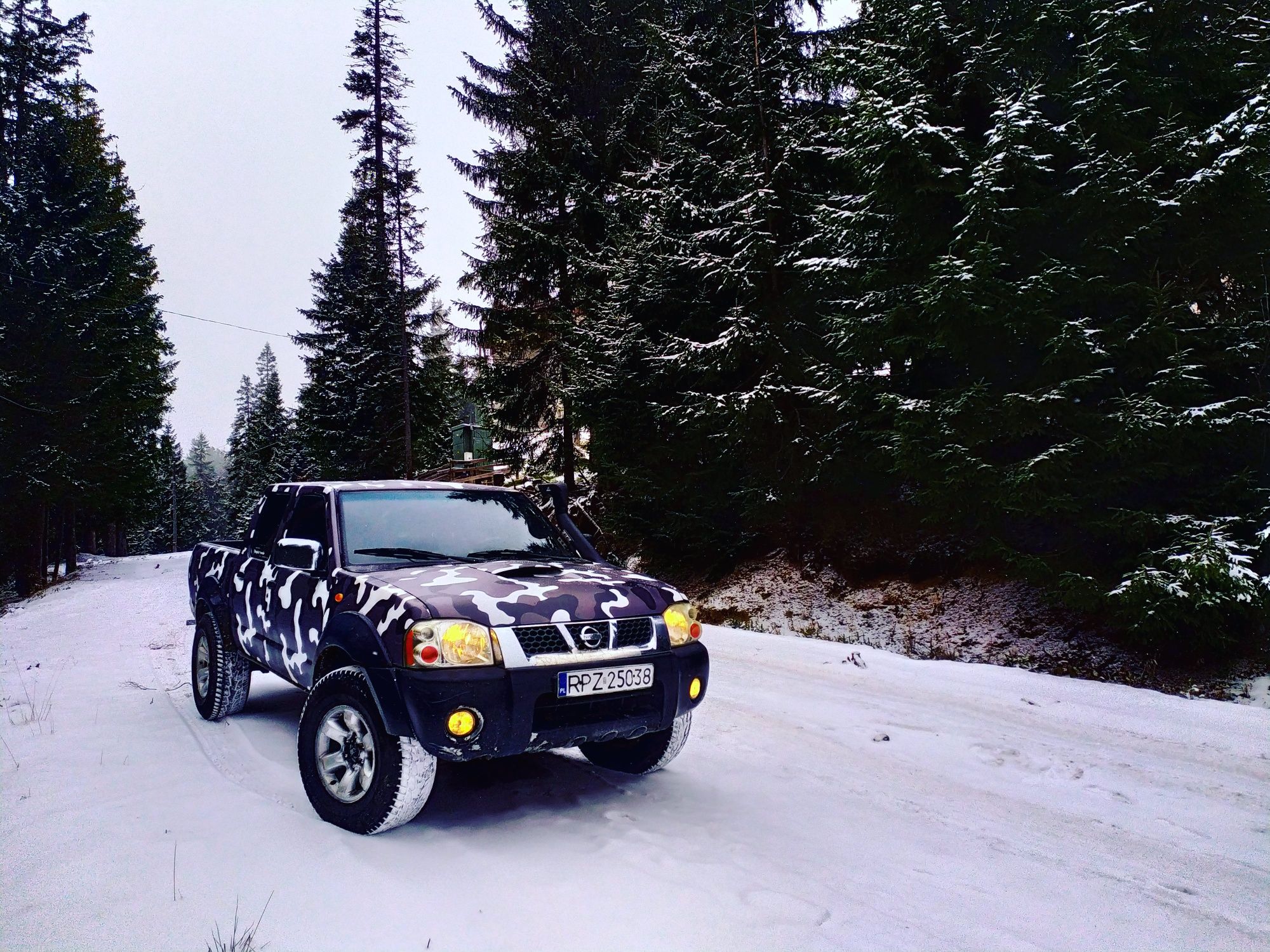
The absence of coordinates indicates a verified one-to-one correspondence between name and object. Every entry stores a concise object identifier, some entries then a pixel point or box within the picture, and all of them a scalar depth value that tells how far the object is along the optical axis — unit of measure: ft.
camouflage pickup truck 10.25
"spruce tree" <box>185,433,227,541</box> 255.09
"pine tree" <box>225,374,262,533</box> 163.73
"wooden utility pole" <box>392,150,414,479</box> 90.02
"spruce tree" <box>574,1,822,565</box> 37.68
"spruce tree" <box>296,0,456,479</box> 93.91
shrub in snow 19.20
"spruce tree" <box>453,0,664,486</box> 61.67
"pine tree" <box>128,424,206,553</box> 217.36
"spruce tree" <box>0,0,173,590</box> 63.21
